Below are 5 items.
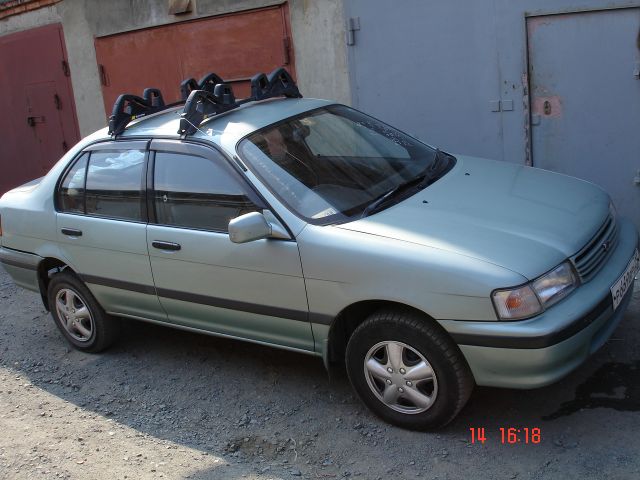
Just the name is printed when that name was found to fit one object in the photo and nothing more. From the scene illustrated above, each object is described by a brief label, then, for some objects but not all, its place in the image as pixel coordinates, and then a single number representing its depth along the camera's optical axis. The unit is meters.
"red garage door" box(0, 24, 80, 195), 10.94
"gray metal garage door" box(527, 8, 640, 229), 5.98
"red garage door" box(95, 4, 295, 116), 8.19
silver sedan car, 3.48
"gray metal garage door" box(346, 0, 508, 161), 6.70
